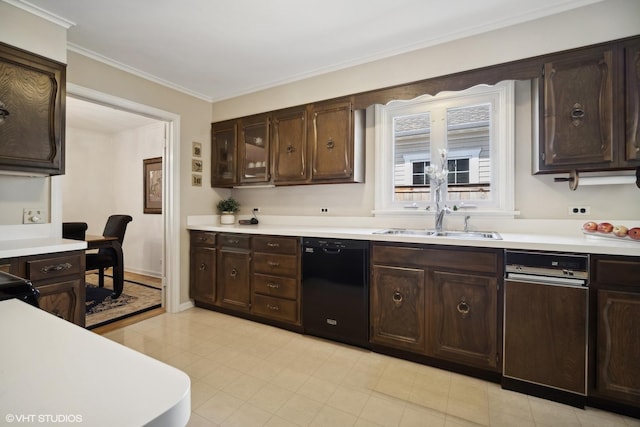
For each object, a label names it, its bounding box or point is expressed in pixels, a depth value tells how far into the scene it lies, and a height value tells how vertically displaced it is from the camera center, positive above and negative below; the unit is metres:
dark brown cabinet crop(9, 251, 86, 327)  1.90 -0.46
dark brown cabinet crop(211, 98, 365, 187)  2.91 +0.73
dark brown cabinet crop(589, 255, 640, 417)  1.66 -0.69
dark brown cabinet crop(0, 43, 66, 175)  1.99 +0.72
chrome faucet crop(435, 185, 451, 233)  2.56 +0.01
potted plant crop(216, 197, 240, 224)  3.76 +0.05
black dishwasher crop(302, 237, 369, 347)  2.45 -0.67
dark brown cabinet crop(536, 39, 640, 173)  1.92 +0.71
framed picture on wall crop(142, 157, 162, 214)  4.86 +0.46
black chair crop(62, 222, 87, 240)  3.75 -0.24
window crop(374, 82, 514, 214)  2.49 +0.62
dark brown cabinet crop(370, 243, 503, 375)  2.00 -0.66
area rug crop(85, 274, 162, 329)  3.17 -1.12
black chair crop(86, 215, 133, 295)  3.74 -0.54
